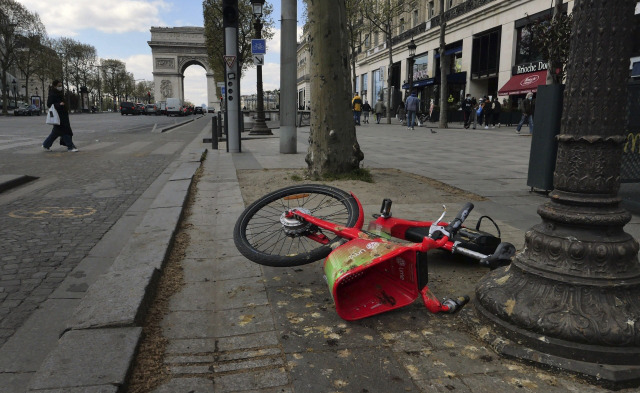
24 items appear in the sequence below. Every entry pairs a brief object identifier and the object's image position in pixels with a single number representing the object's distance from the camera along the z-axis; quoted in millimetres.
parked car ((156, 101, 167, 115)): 72562
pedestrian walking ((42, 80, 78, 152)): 11921
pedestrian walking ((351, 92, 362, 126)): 26308
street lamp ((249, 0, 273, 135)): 16056
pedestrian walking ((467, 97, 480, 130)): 25597
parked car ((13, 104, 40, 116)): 54088
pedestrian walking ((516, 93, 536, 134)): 19656
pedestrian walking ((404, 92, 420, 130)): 25047
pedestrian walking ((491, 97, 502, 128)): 27219
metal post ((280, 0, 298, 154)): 10500
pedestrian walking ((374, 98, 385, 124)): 32531
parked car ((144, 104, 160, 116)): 70688
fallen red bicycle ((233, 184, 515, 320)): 2586
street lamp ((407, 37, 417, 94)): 28462
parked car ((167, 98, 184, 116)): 69856
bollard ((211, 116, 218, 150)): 12737
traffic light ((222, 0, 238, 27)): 10820
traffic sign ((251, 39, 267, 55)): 15203
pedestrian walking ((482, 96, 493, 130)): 26333
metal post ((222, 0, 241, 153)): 10906
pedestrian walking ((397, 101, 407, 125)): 32375
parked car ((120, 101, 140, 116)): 65438
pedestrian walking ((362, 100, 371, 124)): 34056
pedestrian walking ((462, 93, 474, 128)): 26703
